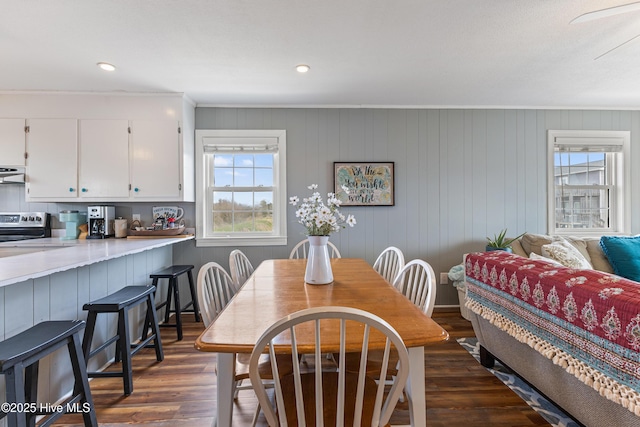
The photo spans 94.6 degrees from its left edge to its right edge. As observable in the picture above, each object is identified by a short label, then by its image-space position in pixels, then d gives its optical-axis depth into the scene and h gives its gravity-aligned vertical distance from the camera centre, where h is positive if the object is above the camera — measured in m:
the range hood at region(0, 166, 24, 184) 2.78 +0.37
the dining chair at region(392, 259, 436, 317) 1.40 -0.40
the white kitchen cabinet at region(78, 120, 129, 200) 2.95 +0.55
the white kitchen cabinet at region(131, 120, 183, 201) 2.98 +0.55
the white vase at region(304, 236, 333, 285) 1.69 -0.31
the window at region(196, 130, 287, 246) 3.30 +0.29
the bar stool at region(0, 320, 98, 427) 1.12 -0.63
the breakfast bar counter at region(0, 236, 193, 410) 1.46 -0.45
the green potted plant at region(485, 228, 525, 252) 3.01 -0.35
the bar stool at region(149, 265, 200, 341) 2.62 -0.73
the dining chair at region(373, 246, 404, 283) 2.22 -0.42
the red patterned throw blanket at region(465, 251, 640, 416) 1.09 -0.49
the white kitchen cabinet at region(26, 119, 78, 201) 2.90 +0.54
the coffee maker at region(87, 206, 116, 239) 2.97 -0.09
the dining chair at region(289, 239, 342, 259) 3.11 -0.44
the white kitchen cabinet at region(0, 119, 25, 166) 2.88 +0.71
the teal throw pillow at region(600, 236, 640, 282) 2.52 -0.39
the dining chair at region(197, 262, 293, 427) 1.32 -0.51
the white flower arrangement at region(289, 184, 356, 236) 1.63 -0.03
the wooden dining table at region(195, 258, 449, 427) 1.00 -0.43
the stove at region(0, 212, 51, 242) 3.03 -0.12
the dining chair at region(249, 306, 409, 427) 0.82 -0.50
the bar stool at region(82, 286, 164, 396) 1.81 -0.71
